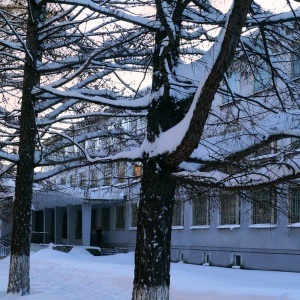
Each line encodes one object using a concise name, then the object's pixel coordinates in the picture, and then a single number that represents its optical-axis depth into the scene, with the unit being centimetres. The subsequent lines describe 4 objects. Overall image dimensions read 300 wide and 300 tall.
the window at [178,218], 2753
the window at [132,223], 3290
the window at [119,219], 3397
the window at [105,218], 3660
